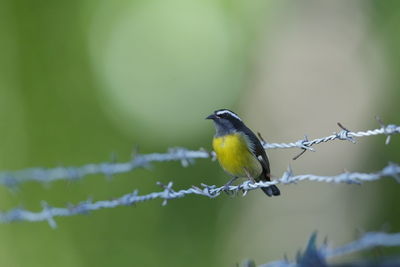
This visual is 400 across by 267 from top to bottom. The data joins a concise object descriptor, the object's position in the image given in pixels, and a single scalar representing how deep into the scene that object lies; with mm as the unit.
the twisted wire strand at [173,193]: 6087
